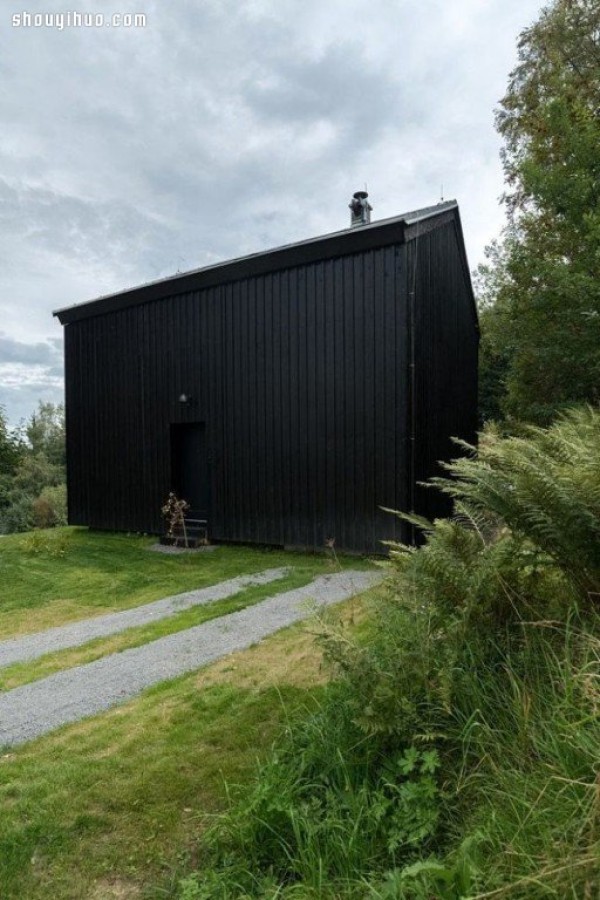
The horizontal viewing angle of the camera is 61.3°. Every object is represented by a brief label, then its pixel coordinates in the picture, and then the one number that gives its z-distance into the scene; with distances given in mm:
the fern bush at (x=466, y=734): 1260
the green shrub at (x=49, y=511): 21470
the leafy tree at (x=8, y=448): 22219
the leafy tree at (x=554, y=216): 7047
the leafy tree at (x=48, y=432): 36000
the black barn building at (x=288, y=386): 6828
